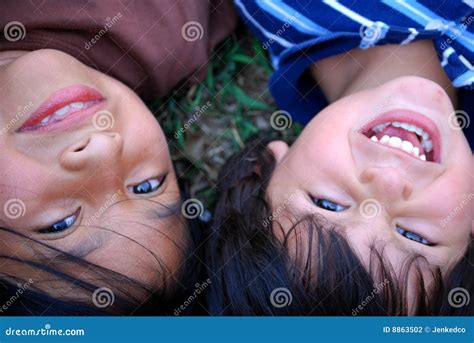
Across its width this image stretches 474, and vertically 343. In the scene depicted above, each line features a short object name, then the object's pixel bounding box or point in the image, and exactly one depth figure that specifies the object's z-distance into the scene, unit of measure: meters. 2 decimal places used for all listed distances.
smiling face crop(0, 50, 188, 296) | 0.67
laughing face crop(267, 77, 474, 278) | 0.67
